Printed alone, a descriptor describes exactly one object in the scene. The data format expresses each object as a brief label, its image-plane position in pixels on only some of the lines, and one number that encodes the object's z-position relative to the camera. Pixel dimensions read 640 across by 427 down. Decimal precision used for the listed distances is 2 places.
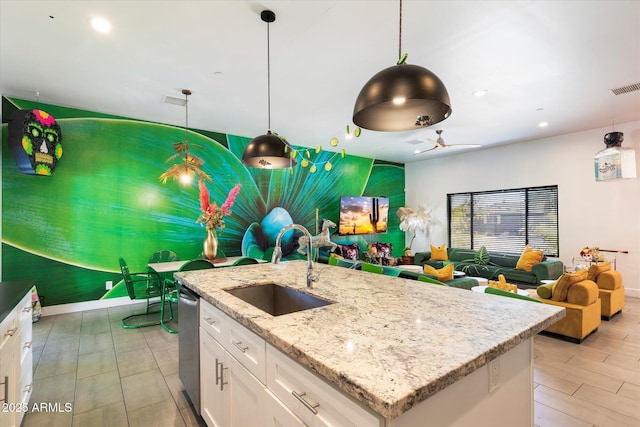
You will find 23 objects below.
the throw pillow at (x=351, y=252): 6.91
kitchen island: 0.80
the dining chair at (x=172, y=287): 3.31
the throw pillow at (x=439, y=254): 6.74
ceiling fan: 5.13
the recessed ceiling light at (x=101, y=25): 2.43
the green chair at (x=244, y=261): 3.80
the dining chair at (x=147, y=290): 3.62
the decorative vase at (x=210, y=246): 4.37
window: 6.09
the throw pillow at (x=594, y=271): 4.12
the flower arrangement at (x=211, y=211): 4.34
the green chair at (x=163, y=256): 4.70
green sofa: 5.11
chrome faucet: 1.90
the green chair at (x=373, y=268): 3.10
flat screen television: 7.23
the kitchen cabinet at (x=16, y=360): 1.51
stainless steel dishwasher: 1.96
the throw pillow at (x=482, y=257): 6.23
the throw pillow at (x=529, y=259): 5.38
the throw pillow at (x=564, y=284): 3.47
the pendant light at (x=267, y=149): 2.40
